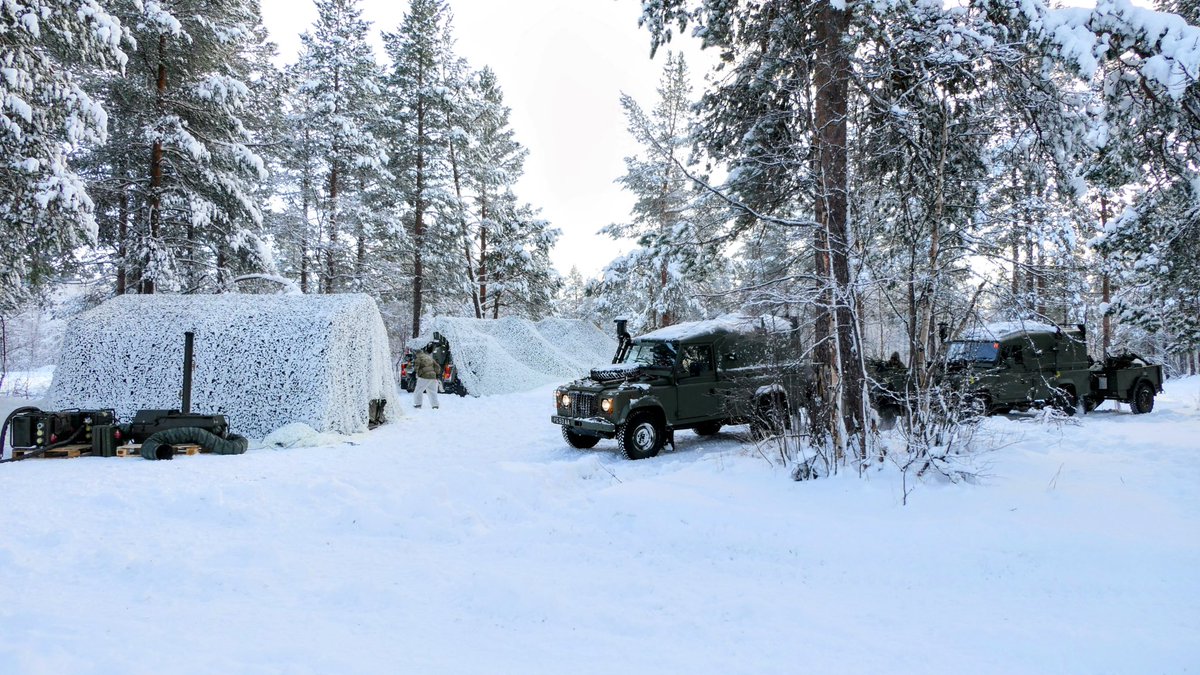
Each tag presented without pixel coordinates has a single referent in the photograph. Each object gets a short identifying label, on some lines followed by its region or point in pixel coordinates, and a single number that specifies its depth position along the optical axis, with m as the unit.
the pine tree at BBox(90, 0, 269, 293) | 14.09
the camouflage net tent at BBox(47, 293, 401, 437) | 10.84
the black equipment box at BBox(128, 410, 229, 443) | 9.62
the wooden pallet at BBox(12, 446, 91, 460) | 9.22
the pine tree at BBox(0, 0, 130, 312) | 9.37
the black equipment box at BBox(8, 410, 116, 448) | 9.20
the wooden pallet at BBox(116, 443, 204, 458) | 9.41
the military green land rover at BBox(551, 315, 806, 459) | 9.38
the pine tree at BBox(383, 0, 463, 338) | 22.73
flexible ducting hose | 9.21
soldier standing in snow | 16.44
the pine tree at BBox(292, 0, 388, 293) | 20.80
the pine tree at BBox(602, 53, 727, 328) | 23.11
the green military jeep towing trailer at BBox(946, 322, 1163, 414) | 12.27
